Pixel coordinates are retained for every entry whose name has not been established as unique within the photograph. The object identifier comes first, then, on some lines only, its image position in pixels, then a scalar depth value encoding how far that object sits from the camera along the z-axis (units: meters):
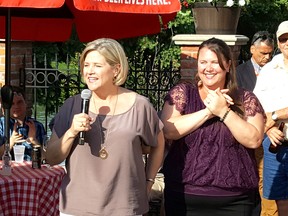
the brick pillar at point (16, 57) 12.39
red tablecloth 7.28
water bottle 7.33
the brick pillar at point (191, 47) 11.51
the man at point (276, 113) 7.82
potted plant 11.64
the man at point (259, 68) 9.40
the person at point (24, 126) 9.09
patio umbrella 6.66
